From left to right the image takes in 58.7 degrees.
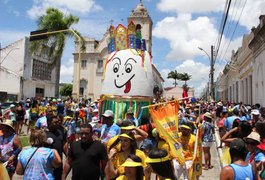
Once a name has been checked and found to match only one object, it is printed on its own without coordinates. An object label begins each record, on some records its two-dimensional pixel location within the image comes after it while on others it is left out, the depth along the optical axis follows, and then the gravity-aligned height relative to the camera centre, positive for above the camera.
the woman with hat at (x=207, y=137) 6.22 -0.97
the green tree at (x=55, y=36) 19.02 +5.01
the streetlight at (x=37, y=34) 9.20 +2.50
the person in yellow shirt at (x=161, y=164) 2.20 -0.61
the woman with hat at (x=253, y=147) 2.93 -0.58
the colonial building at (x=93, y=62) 34.85 +5.45
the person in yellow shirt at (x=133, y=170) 2.36 -0.72
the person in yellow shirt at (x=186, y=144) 4.19 -0.81
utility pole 19.11 +2.41
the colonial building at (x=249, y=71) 14.07 +2.41
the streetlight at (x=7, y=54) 28.33 +5.19
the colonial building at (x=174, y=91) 46.26 +1.82
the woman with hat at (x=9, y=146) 3.63 -0.76
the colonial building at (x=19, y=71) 28.59 +3.30
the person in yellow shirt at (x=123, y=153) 3.08 -0.73
